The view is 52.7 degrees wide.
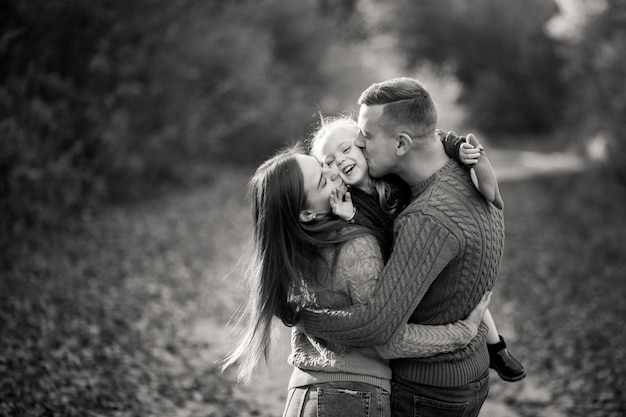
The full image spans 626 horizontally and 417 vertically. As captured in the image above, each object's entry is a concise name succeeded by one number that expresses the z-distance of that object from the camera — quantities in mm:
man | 2543
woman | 2625
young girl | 2807
